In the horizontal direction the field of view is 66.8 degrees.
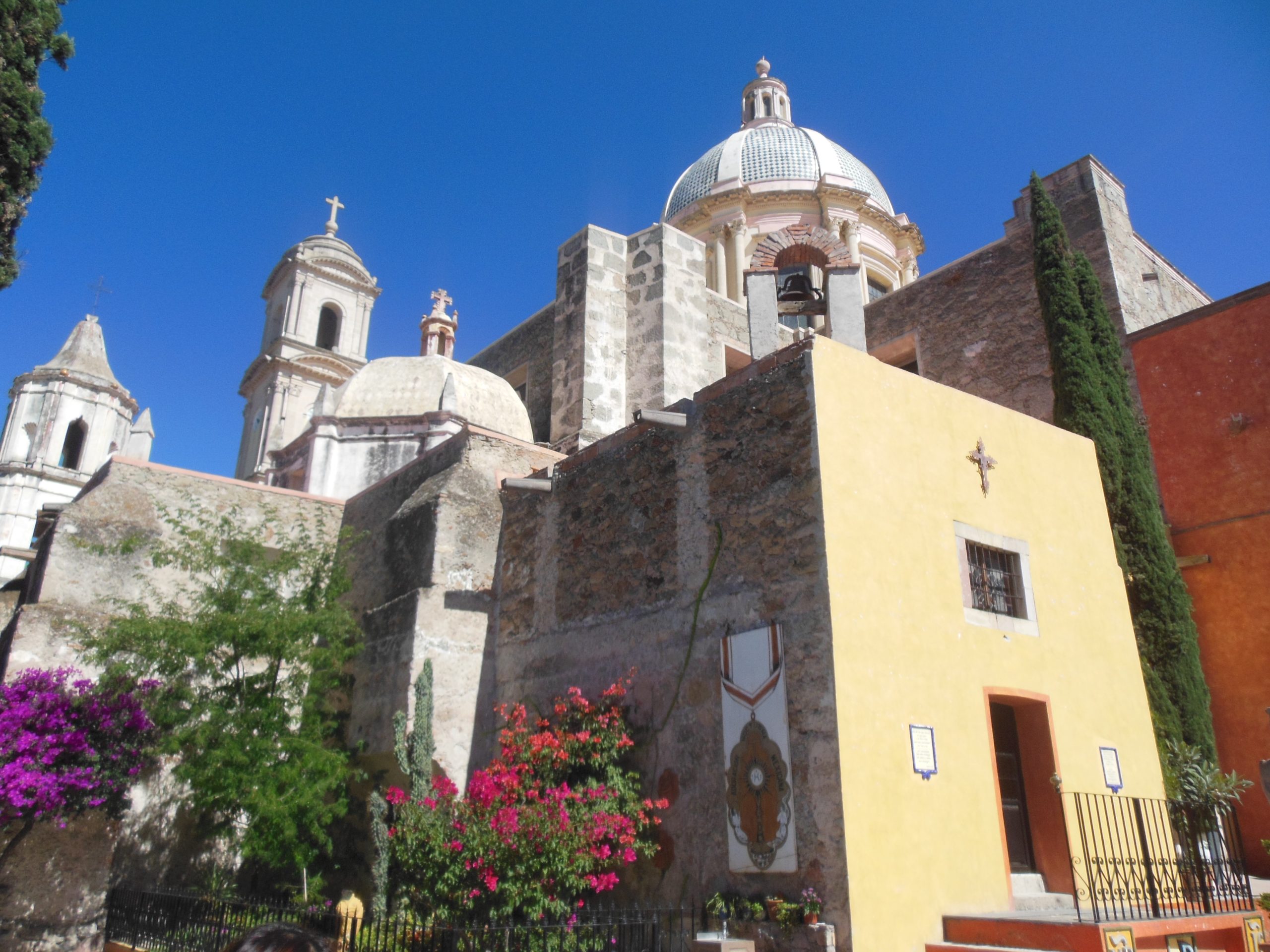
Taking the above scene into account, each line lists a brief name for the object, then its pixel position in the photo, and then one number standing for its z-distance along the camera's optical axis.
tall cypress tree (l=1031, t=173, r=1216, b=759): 10.42
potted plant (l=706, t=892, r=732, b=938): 7.29
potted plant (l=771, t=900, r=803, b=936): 6.82
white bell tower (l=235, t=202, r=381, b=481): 32.84
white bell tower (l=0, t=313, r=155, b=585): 36.84
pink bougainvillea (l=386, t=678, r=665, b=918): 7.83
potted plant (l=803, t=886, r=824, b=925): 6.74
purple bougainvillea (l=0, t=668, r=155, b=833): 9.23
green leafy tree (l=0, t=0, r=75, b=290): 7.55
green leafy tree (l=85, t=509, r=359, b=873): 9.80
